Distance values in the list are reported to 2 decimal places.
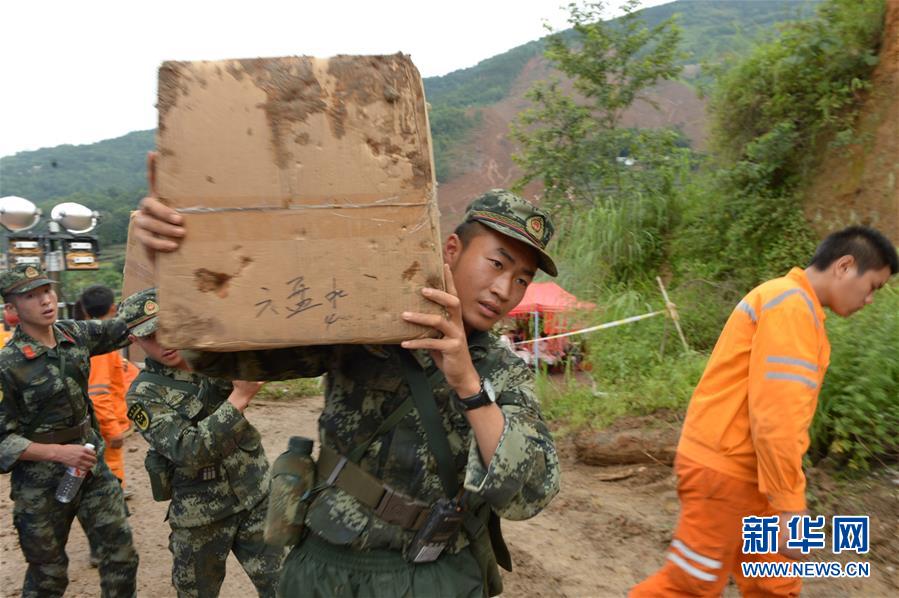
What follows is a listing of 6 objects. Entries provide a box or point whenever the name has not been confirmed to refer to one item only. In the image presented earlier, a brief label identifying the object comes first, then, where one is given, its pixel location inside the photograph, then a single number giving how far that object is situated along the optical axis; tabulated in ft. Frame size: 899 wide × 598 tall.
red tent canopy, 27.71
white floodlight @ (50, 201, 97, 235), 23.94
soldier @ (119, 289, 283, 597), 8.40
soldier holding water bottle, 10.51
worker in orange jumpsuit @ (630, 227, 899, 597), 8.04
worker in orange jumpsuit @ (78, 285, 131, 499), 14.89
